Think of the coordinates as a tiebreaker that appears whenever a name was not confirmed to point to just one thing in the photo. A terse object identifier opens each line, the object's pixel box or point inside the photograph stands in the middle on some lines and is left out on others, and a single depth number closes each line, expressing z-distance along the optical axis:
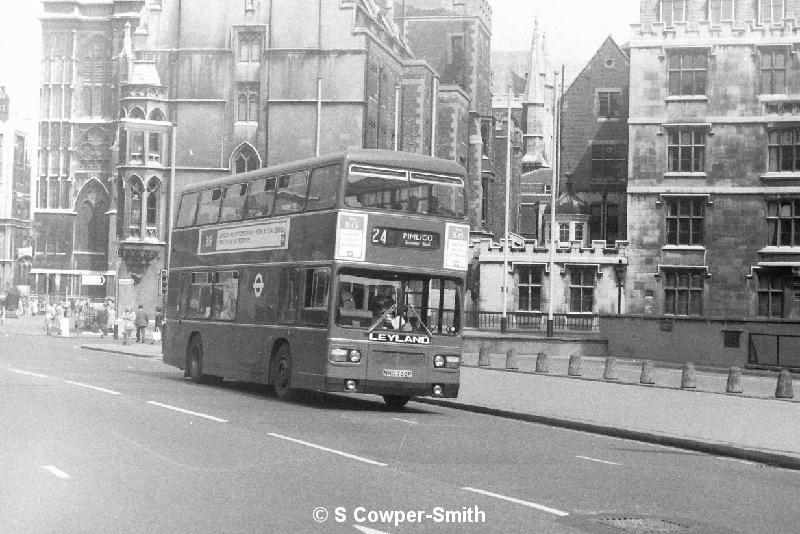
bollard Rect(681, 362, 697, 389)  29.50
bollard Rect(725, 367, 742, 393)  28.31
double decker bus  21.42
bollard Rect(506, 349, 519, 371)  36.50
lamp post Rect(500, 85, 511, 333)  53.75
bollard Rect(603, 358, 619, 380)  32.50
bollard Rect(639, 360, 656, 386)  30.73
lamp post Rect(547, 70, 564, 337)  49.28
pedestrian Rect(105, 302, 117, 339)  62.22
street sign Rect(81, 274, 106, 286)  76.50
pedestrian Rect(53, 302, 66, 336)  62.01
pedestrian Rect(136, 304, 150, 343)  53.31
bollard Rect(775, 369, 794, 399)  26.62
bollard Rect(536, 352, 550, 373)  35.22
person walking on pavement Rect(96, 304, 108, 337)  63.47
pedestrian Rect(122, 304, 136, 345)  51.50
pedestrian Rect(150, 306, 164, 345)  54.59
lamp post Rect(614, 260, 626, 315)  57.41
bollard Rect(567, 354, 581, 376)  33.34
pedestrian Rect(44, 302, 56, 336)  61.81
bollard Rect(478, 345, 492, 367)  37.59
